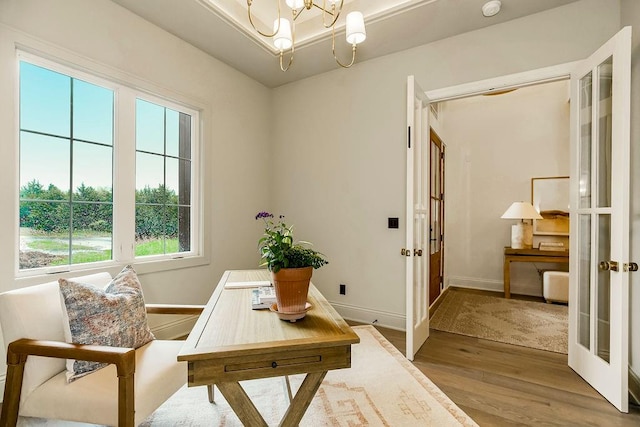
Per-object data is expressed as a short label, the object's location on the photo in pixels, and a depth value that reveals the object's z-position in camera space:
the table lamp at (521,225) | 4.34
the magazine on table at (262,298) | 1.46
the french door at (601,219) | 1.81
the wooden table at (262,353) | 1.05
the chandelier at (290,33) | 1.81
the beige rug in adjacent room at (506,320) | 2.89
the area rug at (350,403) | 1.69
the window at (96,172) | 2.03
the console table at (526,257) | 4.14
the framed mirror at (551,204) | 4.52
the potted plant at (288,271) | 1.25
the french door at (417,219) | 2.42
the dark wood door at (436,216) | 3.94
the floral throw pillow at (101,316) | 1.35
